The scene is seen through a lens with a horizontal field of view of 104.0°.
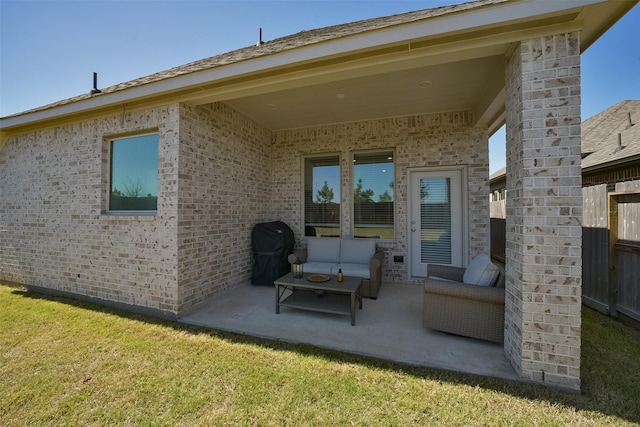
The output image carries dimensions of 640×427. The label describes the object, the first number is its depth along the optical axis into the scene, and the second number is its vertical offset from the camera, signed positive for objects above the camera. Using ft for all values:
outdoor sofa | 14.37 -2.84
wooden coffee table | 11.31 -4.26
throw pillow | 10.12 -2.34
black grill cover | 17.17 -2.69
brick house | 7.43 +3.20
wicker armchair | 9.37 -3.61
